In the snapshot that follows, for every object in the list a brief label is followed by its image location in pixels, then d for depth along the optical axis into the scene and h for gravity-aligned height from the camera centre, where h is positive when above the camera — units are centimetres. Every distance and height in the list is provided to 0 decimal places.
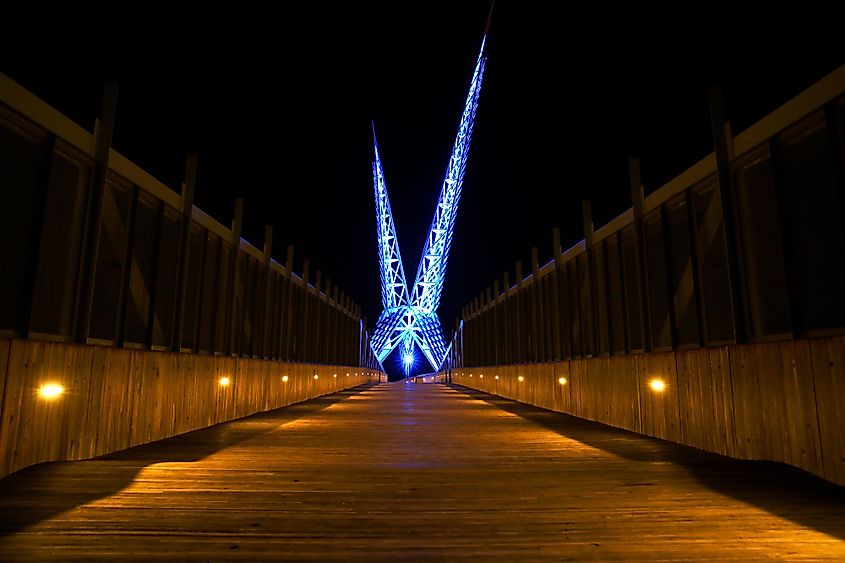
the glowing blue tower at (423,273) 3938 +787
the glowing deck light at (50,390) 519 -20
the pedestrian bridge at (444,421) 332 -40
